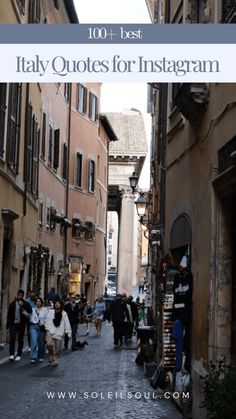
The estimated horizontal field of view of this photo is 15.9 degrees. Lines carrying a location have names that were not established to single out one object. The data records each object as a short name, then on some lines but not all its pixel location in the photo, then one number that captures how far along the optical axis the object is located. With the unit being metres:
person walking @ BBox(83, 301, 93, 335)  30.36
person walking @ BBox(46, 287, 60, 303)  23.62
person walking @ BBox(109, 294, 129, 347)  23.70
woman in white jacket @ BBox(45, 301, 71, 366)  17.11
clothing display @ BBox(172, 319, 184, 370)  11.45
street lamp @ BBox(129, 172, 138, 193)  25.49
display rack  12.66
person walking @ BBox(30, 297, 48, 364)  17.77
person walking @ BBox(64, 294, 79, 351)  21.34
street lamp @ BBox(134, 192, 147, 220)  24.36
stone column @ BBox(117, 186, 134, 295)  50.53
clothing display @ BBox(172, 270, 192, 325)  11.26
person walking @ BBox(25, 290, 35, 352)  19.81
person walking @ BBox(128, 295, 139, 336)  25.85
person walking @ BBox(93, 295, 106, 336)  28.81
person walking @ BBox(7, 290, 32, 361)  17.55
